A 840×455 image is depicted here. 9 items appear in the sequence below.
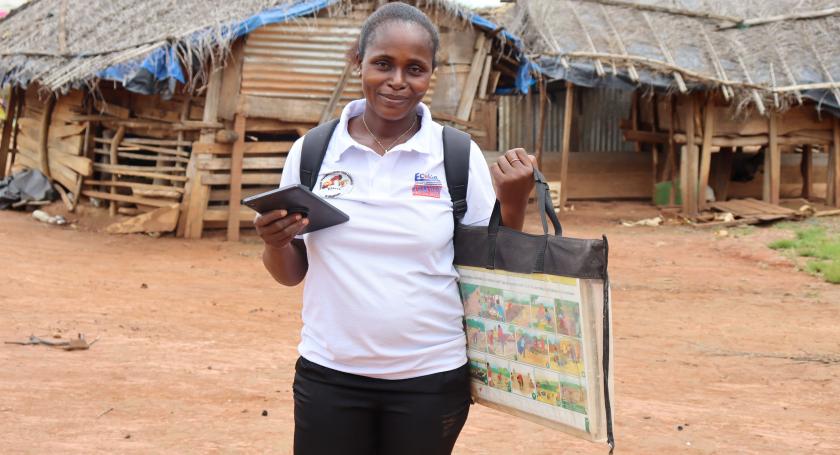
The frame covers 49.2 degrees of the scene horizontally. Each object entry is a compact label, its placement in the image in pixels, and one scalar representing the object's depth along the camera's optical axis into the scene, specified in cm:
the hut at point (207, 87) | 1184
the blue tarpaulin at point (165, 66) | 1132
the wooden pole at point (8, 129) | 1784
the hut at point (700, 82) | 1614
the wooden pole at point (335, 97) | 1255
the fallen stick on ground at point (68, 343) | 623
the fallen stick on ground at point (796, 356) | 650
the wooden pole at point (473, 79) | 1368
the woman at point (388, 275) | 207
